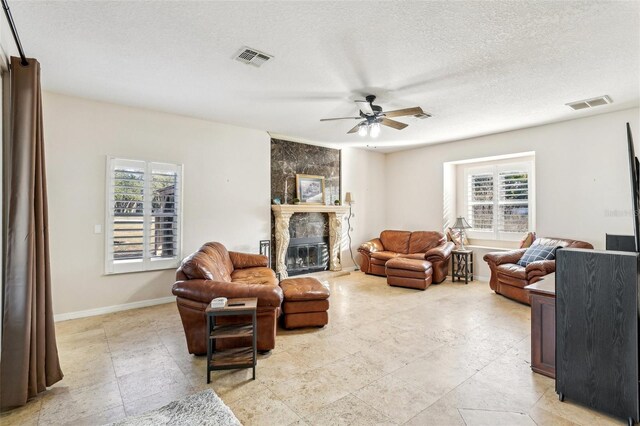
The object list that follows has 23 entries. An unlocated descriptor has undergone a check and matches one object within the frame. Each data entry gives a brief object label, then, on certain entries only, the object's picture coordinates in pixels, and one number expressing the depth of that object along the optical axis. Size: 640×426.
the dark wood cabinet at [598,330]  1.96
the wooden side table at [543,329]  2.50
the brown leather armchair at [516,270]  4.37
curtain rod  2.19
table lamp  6.20
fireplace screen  6.32
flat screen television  1.96
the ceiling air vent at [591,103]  4.05
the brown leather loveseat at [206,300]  2.82
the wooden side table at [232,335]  2.54
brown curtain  2.17
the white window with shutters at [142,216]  4.30
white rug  2.00
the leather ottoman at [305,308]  3.60
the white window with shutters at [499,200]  5.97
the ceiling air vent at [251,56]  2.87
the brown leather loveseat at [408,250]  5.88
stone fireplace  5.96
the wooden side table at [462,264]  6.03
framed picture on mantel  6.33
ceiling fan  3.91
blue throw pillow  4.64
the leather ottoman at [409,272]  5.43
